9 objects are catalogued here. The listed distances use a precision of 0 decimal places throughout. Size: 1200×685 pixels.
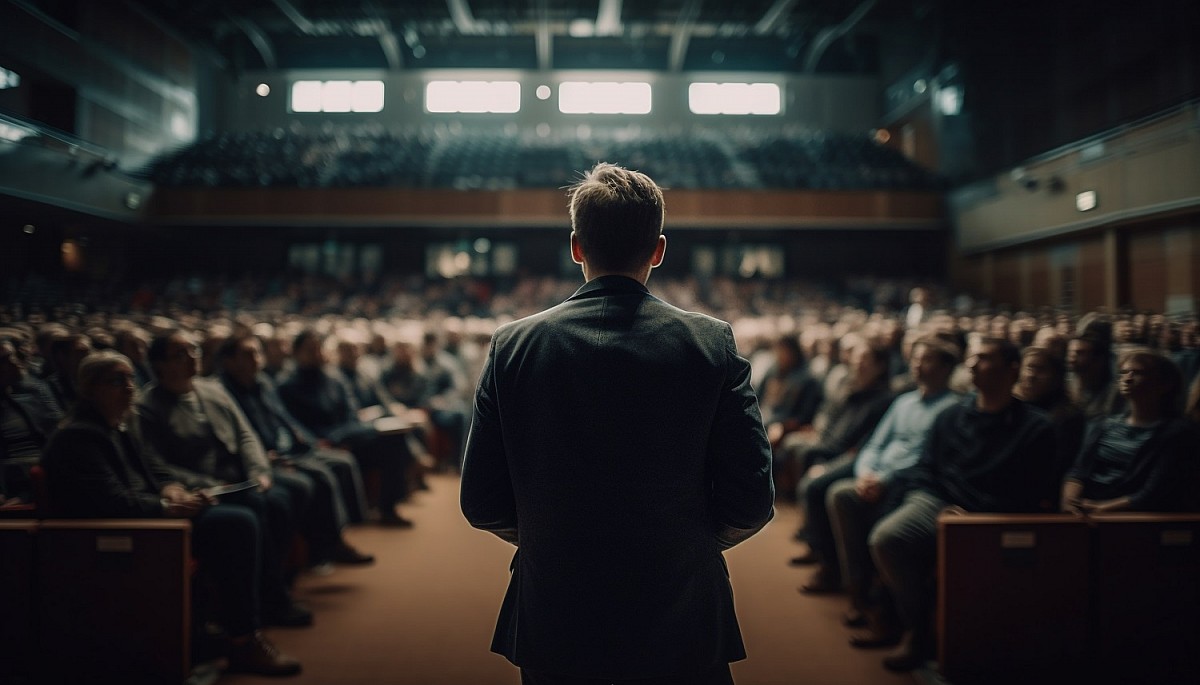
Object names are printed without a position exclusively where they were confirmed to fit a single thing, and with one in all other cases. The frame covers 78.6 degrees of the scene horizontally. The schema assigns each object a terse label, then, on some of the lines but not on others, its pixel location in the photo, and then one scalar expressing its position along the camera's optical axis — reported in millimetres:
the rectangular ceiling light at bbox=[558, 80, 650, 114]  16453
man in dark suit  951
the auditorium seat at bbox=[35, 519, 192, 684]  2250
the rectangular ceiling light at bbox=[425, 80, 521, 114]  16500
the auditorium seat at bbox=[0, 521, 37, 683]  2244
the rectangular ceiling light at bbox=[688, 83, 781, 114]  16578
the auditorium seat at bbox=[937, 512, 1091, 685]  2320
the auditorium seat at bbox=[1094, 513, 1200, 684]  2334
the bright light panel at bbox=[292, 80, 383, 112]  16359
